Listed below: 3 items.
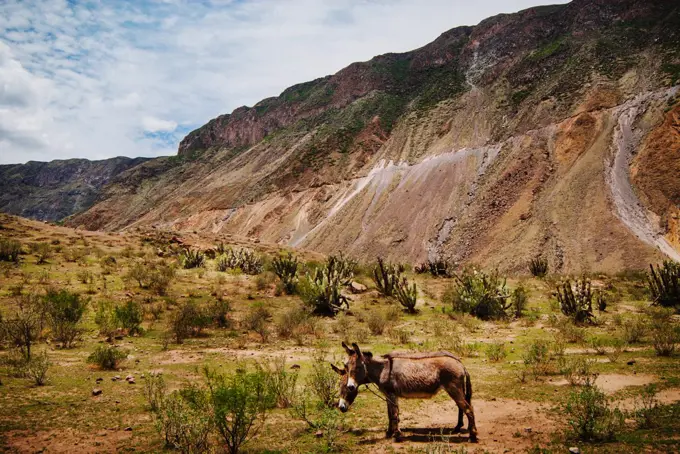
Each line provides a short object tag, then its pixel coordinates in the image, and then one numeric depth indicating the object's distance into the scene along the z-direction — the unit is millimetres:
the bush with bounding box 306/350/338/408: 7574
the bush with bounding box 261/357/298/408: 7637
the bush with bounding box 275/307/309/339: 13689
